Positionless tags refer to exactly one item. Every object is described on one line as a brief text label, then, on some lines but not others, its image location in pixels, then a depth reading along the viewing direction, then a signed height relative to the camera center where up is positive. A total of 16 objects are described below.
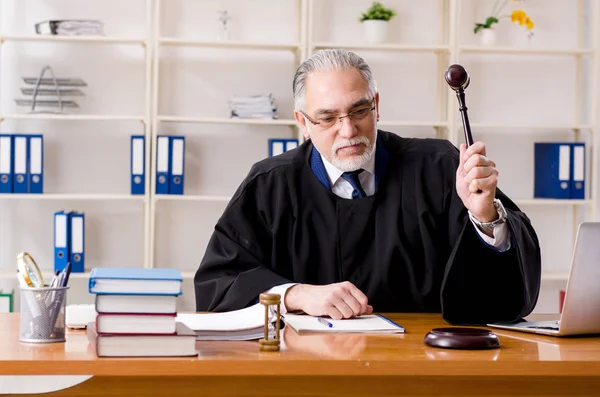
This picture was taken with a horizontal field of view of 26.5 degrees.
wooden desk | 2.94 -0.32
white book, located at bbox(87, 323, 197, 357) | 2.99 -0.29
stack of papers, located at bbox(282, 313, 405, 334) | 3.71 -0.31
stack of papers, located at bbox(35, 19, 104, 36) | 6.90 +0.86
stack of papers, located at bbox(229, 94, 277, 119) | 7.03 +0.45
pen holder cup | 3.35 -0.27
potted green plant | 7.12 +0.96
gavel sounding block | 3.25 -0.29
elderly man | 4.76 -0.07
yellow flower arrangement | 7.15 +0.99
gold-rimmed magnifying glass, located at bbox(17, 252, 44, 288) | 3.45 -0.18
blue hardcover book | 3.03 -0.18
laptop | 3.48 -0.21
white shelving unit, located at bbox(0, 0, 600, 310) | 6.95 +0.56
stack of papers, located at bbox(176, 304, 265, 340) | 3.44 -0.29
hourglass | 3.17 -0.27
